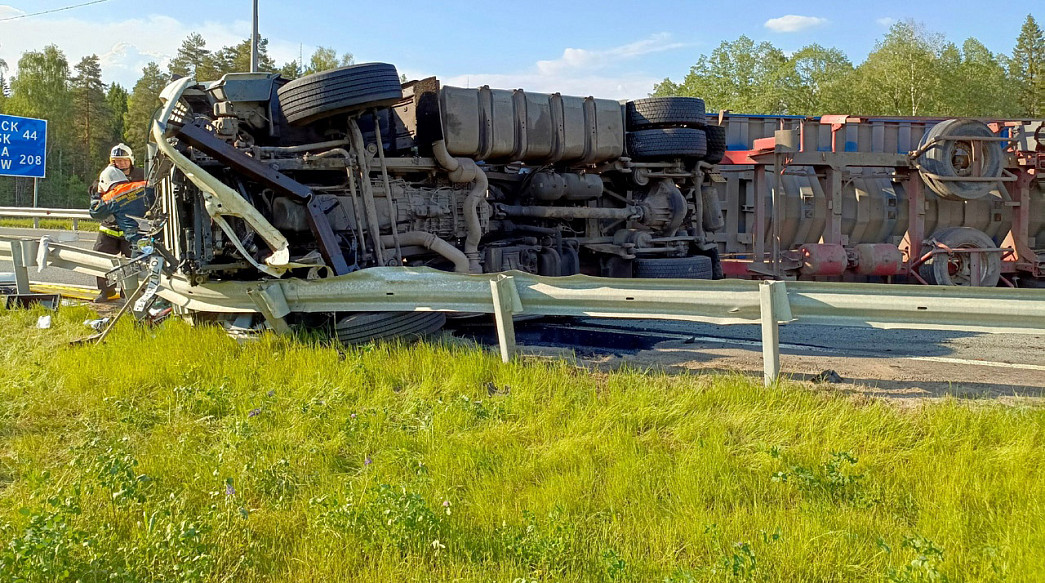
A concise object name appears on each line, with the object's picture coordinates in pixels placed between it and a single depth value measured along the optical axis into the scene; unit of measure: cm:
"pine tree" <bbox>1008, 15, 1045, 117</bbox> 5259
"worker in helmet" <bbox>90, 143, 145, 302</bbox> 789
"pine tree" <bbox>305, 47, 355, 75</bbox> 6360
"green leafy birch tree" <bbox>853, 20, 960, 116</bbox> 4844
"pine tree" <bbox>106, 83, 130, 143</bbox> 5323
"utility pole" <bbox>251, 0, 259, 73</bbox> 1878
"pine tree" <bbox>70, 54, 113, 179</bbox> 5078
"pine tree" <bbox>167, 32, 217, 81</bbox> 5453
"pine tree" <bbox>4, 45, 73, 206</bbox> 4986
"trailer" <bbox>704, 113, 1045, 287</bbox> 1062
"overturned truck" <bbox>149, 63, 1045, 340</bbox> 568
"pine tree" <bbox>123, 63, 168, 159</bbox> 4412
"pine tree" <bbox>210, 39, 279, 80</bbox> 5159
